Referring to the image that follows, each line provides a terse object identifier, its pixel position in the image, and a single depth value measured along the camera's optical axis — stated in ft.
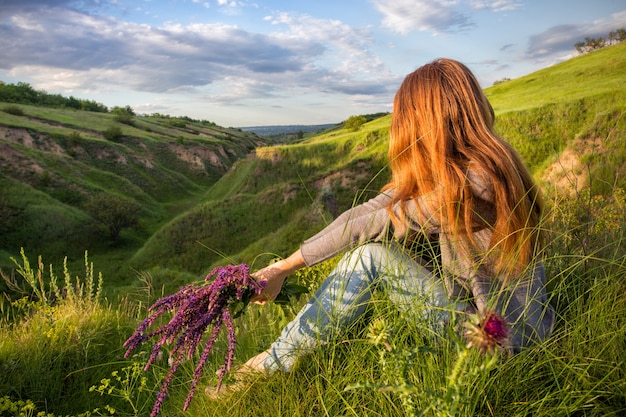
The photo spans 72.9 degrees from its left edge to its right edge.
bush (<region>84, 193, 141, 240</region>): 95.71
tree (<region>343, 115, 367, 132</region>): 113.12
